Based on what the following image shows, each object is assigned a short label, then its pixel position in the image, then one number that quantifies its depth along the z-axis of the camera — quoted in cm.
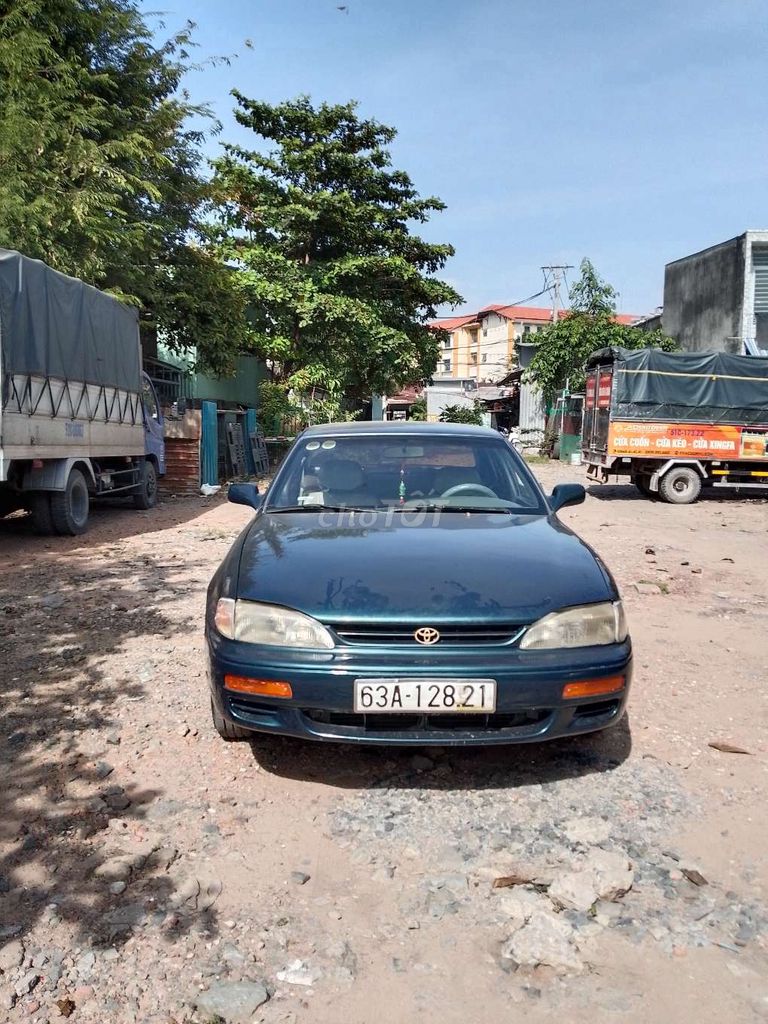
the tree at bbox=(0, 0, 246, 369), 1213
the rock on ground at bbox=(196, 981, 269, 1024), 189
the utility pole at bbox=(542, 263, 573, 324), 3578
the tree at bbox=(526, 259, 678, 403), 2519
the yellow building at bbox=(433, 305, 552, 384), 5756
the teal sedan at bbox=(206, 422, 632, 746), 269
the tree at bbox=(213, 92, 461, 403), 2033
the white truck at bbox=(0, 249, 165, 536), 783
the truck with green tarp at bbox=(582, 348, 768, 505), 1390
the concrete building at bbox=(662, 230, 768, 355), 1977
